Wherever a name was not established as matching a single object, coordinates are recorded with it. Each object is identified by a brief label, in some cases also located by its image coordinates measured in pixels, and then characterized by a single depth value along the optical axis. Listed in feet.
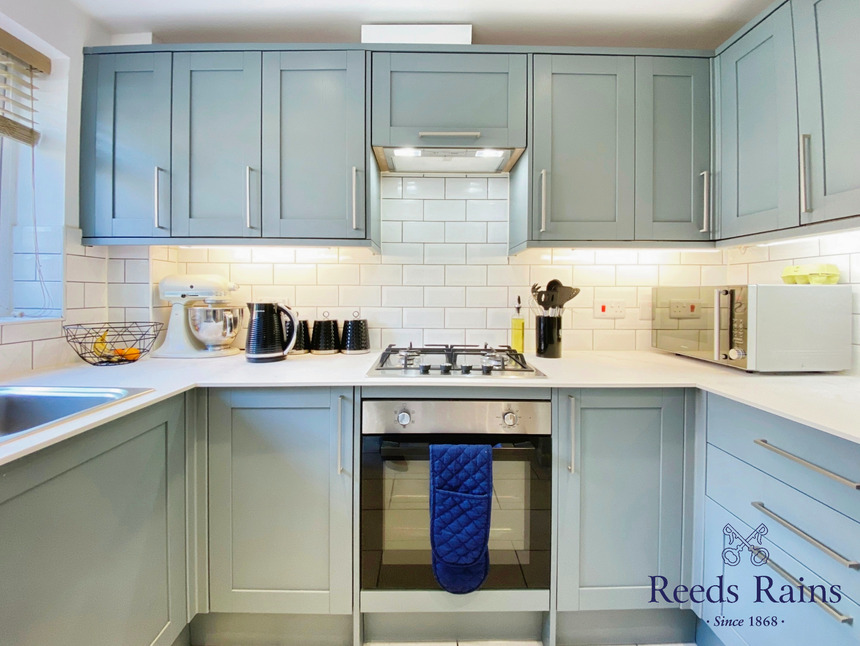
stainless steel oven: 4.61
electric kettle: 5.53
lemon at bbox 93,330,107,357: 5.39
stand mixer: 5.88
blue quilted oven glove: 4.45
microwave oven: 4.63
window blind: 4.85
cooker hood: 5.64
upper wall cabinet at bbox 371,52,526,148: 5.45
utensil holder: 6.06
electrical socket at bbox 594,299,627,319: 6.68
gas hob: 4.80
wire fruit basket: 5.42
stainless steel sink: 3.99
